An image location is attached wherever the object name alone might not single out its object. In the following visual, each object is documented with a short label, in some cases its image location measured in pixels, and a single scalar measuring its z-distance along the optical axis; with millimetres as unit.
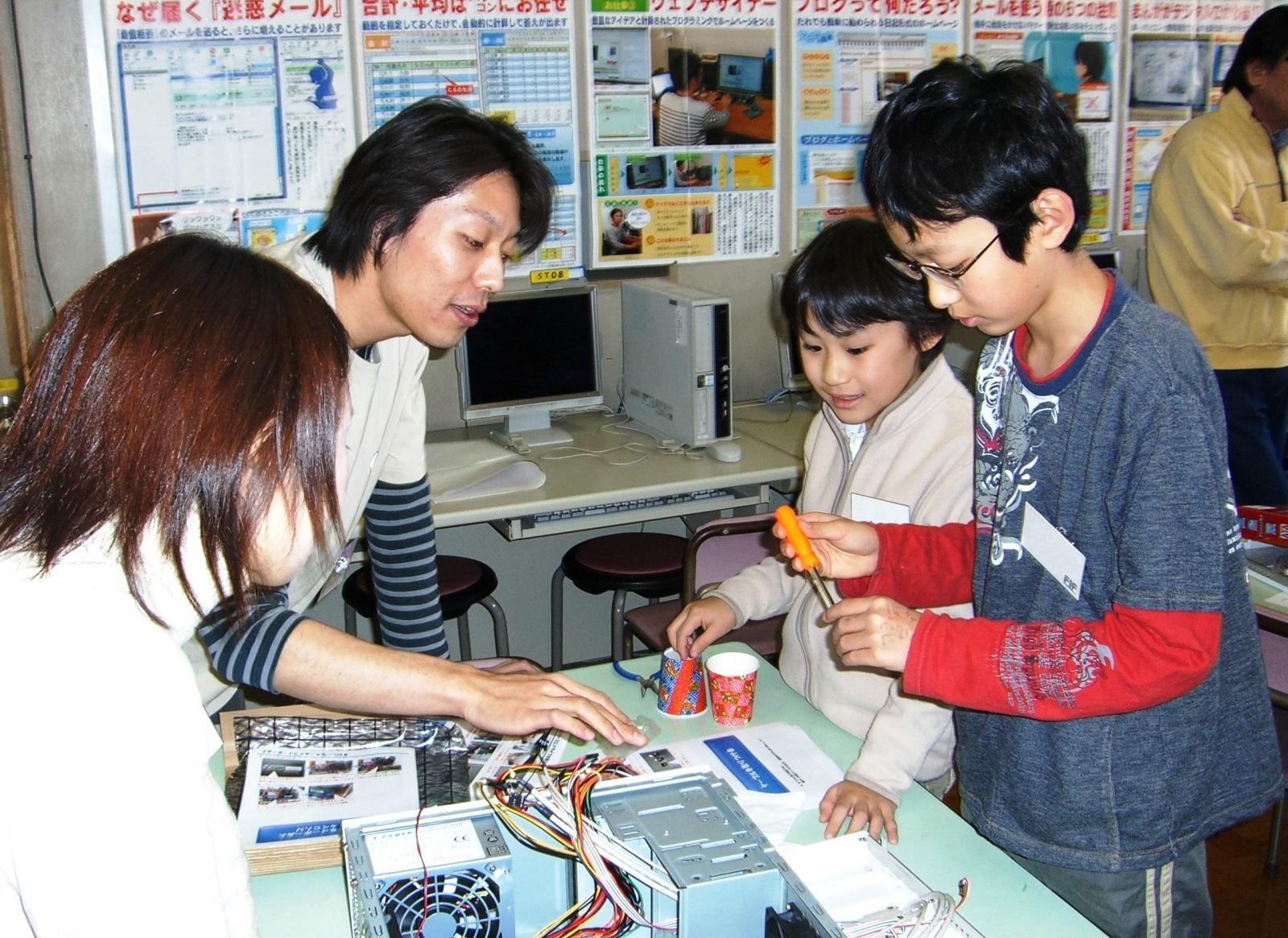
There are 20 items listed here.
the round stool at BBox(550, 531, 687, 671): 2859
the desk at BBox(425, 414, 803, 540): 2602
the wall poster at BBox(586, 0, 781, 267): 3119
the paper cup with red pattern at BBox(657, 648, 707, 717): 1486
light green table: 1089
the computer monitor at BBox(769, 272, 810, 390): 3369
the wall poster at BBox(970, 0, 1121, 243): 3572
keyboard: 2727
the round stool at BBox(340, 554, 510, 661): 2732
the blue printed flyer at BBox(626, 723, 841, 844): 1279
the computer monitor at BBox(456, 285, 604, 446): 2990
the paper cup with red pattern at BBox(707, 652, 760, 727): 1448
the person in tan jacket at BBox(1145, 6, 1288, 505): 2908
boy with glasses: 1024
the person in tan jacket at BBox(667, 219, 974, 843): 1555
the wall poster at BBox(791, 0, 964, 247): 3340
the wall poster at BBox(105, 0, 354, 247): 2699
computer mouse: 2893
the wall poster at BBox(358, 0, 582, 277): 2896
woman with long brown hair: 722
